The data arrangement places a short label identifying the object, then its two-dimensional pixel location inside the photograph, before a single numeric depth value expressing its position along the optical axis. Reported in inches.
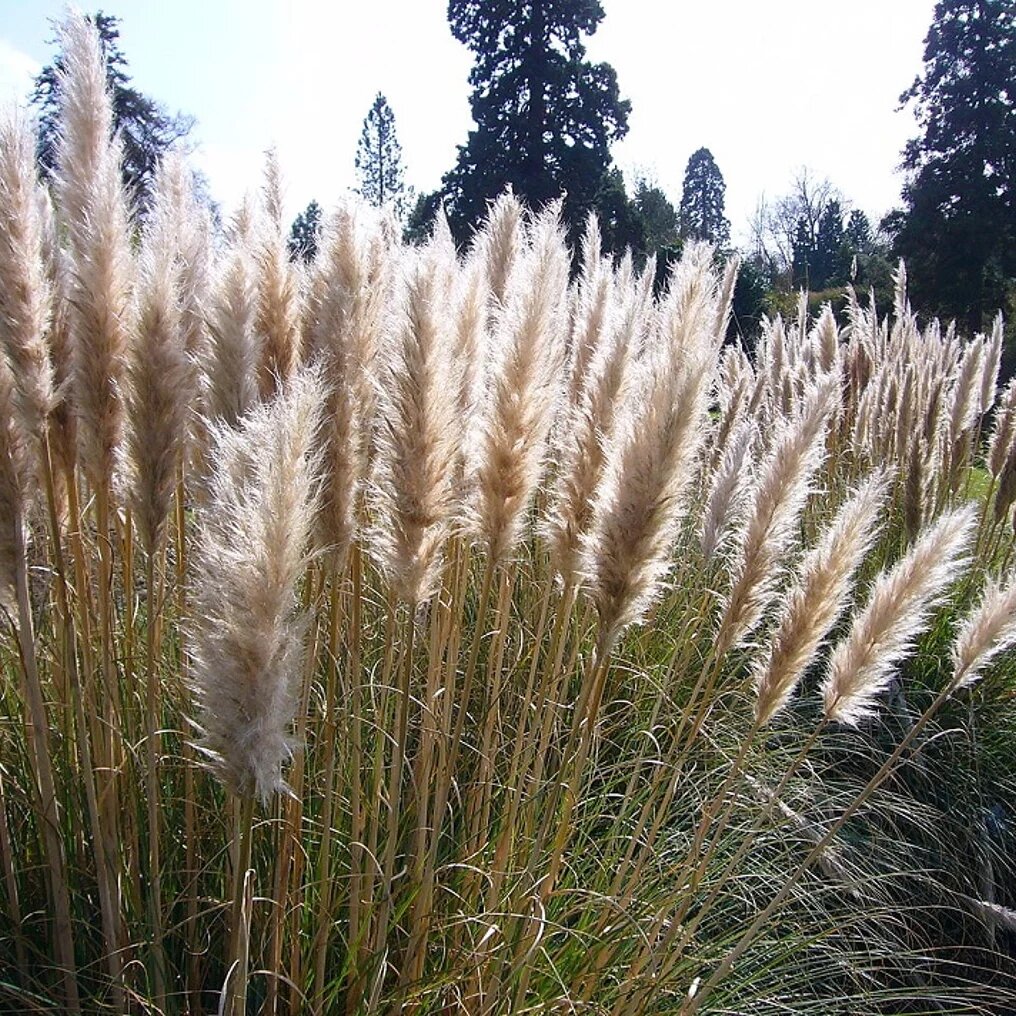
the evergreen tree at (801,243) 1802.4
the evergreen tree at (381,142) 1865.2
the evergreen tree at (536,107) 1198.3
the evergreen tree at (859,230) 1780.4
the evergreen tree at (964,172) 1088.2
